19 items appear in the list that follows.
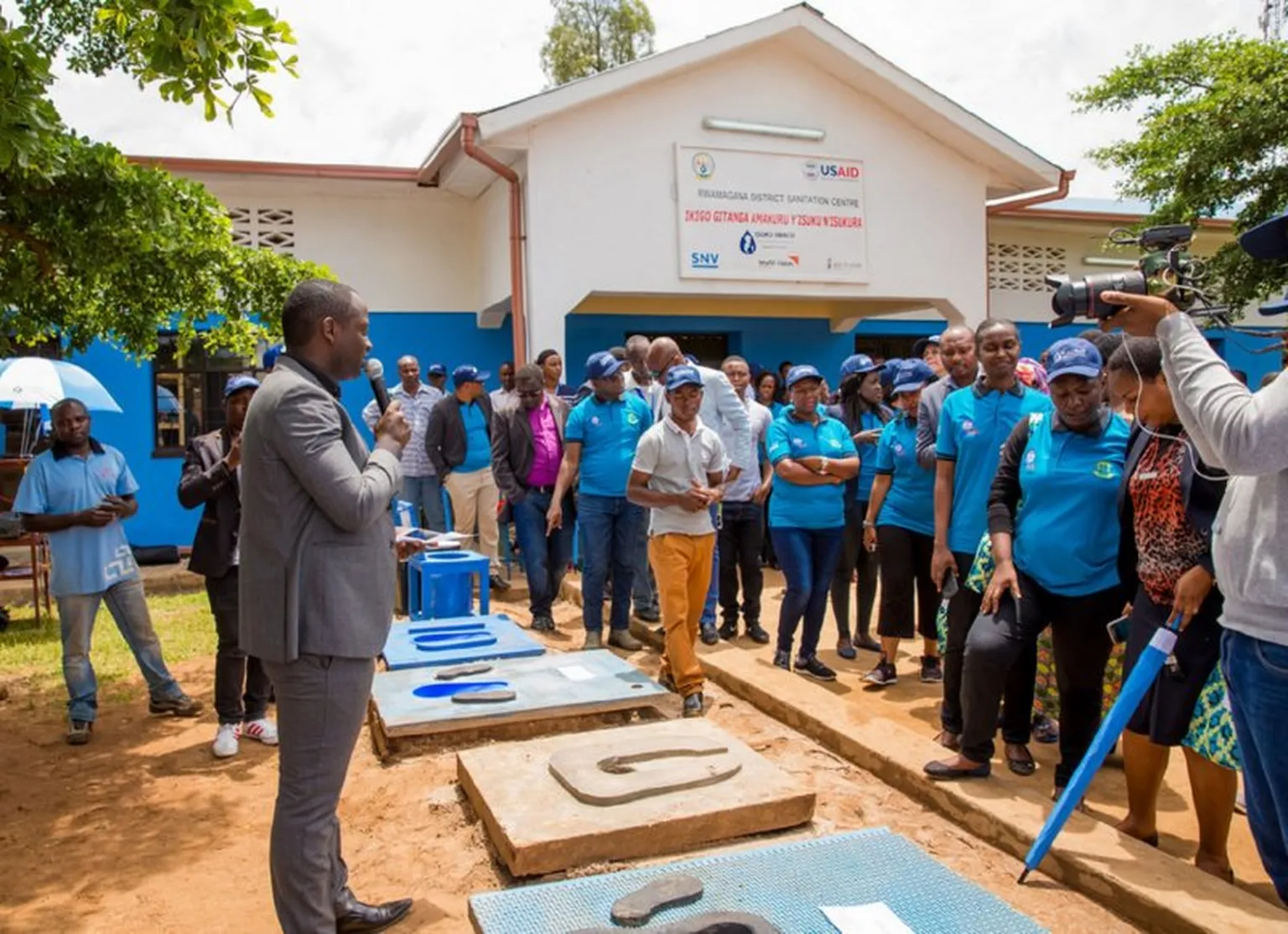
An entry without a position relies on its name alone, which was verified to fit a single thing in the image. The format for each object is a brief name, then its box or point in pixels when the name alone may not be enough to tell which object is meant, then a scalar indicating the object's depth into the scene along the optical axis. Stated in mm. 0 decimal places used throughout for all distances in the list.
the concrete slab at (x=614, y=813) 3408
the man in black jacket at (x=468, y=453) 8945
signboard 10562
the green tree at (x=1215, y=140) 12406
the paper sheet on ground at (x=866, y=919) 2748
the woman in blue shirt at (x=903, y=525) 5430
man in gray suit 2689
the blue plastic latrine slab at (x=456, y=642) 5934
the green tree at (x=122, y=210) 3879
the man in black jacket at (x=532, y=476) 7246
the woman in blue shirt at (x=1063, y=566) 3744
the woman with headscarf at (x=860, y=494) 6492
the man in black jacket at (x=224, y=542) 4953
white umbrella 8320
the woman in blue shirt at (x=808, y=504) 5723
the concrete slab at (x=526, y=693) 4812
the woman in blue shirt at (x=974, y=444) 4520
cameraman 2156
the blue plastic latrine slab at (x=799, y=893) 2816
